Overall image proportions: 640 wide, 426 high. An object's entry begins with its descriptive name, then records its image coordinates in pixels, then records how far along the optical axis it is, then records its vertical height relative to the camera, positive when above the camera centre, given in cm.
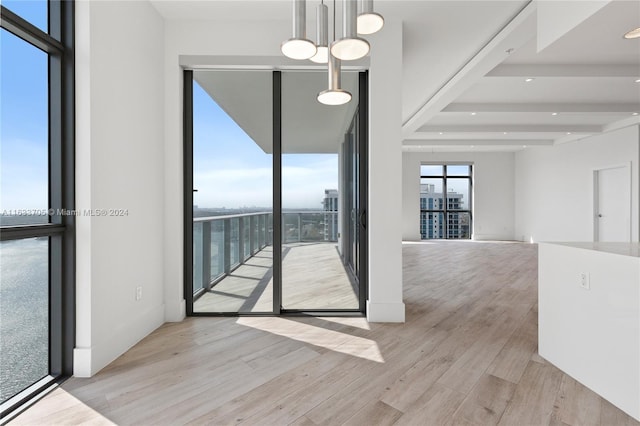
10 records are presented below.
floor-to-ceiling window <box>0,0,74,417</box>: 170 +9
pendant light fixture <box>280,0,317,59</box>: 130 +69
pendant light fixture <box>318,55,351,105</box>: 139 +54
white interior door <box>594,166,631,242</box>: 678 +13
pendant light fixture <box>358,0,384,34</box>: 132 +79
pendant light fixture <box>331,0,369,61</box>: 122 +65
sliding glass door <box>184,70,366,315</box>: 309 +30
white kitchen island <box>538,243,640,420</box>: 163 -61
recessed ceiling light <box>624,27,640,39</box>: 258 +145
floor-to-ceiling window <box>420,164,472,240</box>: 1103 +31
